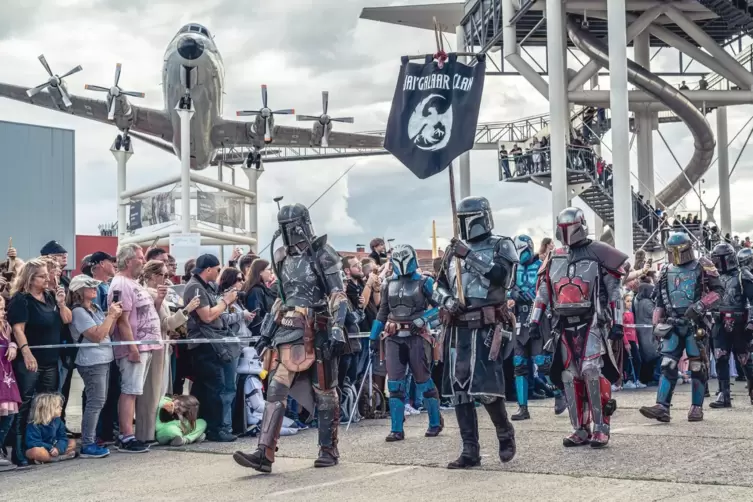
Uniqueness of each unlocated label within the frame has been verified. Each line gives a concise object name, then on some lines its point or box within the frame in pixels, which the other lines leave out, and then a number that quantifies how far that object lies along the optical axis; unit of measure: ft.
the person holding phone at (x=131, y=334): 31.55
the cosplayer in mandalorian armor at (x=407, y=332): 33.30
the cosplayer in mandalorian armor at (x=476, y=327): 25.18
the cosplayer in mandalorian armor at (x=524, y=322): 37.83
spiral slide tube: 103.40
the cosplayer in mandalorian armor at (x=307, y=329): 26.32
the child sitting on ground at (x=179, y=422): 32.42
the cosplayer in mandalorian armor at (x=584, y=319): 28.43
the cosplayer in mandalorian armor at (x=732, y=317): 40.73
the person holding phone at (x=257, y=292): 38.52
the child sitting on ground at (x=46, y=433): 29.35
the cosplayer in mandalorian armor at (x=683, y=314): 34.35
